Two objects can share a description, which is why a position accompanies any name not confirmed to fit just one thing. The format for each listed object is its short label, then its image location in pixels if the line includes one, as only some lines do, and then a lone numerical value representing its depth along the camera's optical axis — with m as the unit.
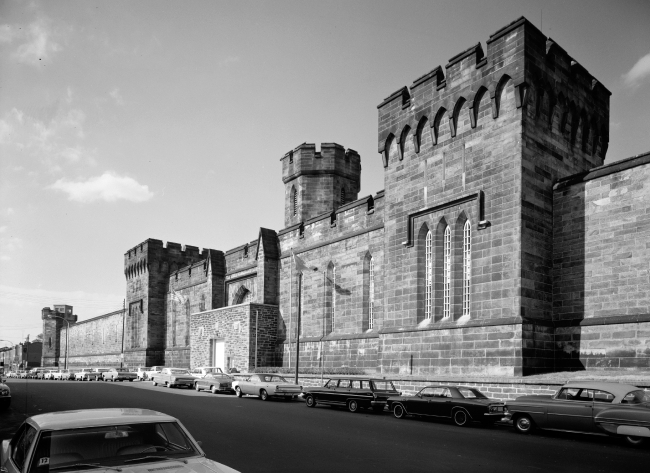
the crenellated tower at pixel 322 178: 36.75
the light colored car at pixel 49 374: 58.30
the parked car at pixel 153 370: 39.16
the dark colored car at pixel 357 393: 18.62
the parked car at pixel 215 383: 27.59
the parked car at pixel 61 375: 53.36
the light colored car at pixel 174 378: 31.72
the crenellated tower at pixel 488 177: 19.08
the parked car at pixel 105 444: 4.50
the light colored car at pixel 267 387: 23.09
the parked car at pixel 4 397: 18.93
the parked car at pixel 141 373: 42.59
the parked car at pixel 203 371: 30.31
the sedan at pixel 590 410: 11.48
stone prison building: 18.27
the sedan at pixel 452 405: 14.58
